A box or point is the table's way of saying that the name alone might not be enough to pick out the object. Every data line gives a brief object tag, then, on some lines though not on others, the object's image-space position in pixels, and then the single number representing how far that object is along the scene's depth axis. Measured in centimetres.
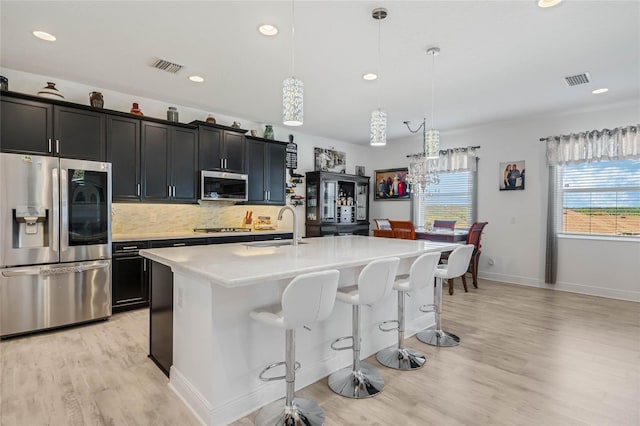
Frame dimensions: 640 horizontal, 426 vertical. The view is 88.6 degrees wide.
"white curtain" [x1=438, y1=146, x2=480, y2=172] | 611
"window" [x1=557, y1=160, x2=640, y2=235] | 469
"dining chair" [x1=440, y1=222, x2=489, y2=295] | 500
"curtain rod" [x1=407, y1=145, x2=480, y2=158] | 607
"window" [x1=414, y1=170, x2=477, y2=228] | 625
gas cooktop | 500
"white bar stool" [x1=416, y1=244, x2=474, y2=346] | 302
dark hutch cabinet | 652
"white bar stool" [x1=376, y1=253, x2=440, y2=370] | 260
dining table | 519
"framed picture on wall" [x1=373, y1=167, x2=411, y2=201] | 722
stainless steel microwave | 487
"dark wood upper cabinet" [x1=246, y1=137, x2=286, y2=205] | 547
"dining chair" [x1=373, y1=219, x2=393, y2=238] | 570
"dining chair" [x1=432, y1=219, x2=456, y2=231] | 598
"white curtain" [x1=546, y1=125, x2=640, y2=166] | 456
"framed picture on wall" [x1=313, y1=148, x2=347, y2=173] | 695
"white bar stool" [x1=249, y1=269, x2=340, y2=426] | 174
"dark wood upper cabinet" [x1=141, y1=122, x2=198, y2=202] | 436
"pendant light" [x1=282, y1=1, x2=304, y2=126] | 220
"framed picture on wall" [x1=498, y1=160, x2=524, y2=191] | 558
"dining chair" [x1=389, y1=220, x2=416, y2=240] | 534
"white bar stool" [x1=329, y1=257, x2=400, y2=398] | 216
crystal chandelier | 481
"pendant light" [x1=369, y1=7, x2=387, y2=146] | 276
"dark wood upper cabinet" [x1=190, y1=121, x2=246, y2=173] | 487
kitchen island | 190
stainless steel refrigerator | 317
